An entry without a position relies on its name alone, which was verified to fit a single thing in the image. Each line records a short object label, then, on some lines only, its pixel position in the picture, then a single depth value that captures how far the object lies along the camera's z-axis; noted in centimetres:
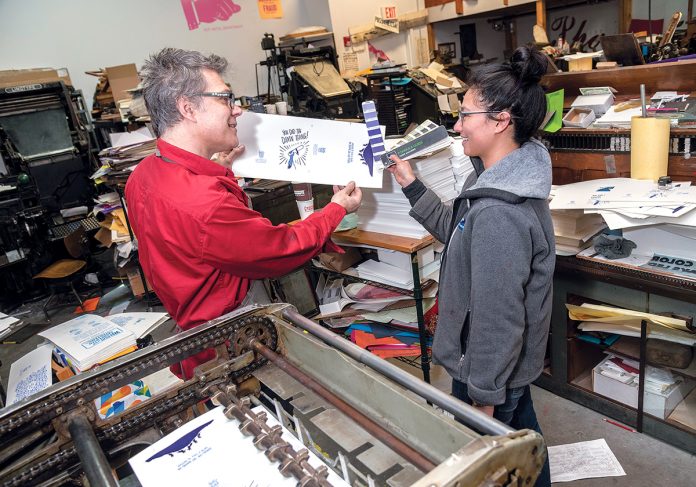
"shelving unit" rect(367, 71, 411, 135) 355
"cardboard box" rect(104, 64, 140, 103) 441
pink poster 529
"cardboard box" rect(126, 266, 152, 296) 396
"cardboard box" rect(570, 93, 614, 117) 211
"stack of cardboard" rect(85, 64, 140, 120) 440
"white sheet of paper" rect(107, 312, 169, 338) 221
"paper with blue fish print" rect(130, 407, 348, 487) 77
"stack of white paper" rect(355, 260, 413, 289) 204
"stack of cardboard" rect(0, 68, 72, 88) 412
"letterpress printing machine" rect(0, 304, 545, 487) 70
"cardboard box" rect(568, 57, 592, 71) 233
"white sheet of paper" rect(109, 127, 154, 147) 356
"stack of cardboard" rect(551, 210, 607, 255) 191
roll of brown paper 178
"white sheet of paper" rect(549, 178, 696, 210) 168
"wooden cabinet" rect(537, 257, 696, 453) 172
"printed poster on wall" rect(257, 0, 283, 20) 579
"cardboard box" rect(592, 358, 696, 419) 189
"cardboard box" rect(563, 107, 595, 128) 210
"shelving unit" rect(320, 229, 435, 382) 184
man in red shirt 139
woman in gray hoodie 121
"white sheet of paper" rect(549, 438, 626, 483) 183
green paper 182
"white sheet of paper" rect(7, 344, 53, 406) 203
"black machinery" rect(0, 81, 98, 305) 386
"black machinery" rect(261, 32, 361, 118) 436
